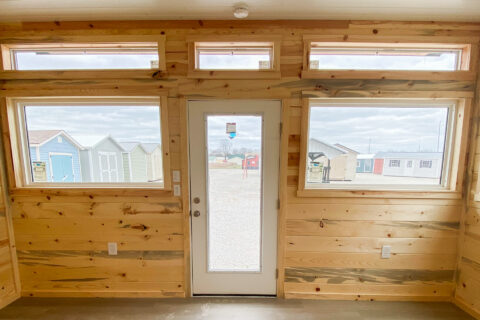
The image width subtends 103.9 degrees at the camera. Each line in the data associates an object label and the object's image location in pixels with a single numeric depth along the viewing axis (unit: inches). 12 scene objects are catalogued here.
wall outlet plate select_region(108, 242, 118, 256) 73.1
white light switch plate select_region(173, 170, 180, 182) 70.5
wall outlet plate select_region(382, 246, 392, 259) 71.5
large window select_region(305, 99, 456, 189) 70.2
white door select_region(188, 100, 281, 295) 68.9
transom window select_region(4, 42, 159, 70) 68.0
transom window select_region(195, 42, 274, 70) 68.3
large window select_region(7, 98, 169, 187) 71.7
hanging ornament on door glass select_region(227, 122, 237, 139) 69.6
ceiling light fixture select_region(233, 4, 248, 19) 57.2
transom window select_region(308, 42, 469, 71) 67.1
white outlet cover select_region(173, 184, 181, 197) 70.9
